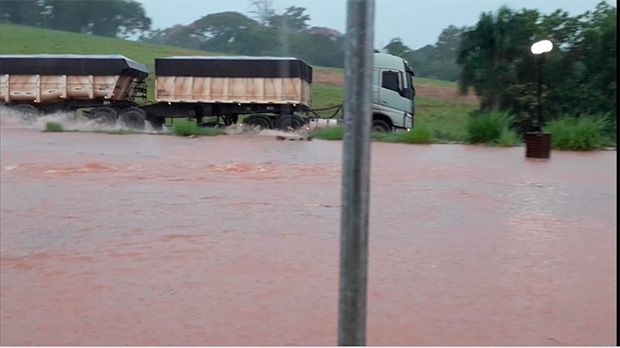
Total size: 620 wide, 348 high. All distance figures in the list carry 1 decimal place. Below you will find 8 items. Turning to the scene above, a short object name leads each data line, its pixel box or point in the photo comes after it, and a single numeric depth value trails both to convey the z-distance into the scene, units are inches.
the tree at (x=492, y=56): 748.6
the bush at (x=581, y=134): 658.8
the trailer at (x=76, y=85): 623.2
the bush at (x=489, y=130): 687.7
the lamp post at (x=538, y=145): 565.6
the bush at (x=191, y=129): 707.4
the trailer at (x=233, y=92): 673.6
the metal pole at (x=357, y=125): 57.1
